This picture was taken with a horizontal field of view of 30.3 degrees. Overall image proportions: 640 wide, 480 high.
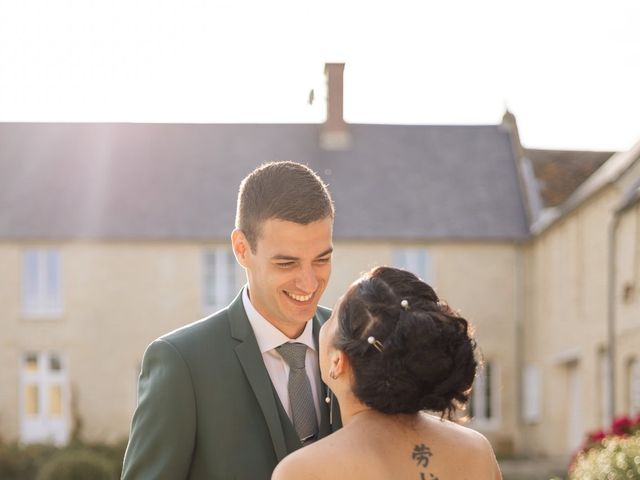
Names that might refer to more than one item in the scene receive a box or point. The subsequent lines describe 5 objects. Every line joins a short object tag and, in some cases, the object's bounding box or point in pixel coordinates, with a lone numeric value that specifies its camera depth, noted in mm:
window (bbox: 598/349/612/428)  21609
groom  3525
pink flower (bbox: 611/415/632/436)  12073
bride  3090
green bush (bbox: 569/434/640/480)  8570
